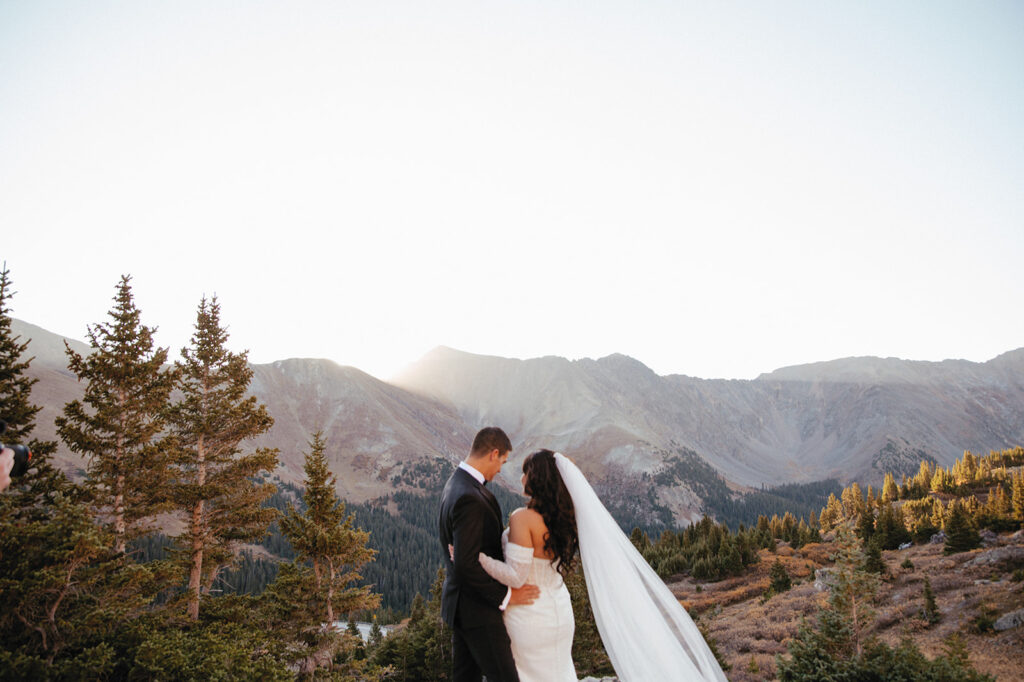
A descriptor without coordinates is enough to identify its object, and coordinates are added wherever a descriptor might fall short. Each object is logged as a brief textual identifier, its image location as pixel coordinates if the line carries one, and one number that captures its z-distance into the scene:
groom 4.76
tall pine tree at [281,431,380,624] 17.39
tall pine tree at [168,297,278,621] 16.88
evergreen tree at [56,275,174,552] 14.91
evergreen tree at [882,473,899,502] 77.44
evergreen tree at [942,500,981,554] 38.78
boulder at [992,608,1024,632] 20.42
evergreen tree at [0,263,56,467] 13.54
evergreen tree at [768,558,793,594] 42.56
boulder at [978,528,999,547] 39.00
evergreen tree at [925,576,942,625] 25.09
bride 5.10
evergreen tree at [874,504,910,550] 51.28
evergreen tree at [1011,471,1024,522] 39.28
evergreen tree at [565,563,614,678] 25.16
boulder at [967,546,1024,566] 29.80
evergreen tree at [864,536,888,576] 34.41
